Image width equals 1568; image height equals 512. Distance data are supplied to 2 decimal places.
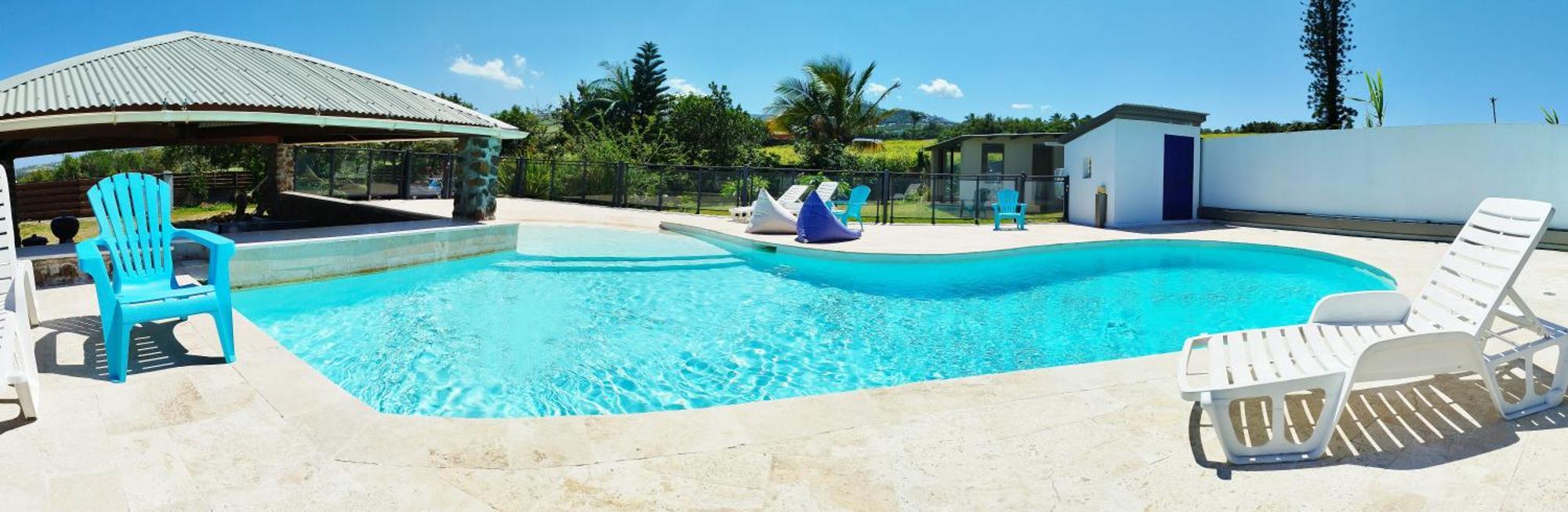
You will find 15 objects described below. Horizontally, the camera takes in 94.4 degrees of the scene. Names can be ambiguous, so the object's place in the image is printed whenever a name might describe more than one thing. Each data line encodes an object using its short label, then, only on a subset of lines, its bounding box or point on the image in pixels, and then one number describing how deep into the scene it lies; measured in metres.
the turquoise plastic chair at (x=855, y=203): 12.45
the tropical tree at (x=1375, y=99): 20.08
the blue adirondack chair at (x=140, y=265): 3.58
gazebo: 7.10
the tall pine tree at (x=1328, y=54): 23.08
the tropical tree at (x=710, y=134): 30.02
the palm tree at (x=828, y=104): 29.09
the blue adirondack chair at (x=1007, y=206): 13.98
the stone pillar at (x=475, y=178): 11.40
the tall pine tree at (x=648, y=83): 38.97
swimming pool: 4.84
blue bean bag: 10.95
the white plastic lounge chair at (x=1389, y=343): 2.71
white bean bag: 11.85
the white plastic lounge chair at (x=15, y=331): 2.89
